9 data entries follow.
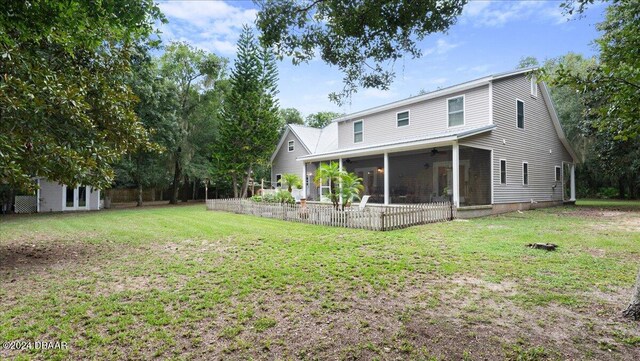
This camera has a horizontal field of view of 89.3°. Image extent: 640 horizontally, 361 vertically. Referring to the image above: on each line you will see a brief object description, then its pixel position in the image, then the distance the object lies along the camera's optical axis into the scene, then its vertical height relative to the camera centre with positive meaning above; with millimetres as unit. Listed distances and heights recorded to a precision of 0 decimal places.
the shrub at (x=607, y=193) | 31109 -685
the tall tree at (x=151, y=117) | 20562 +4888
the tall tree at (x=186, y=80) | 25484 +8949
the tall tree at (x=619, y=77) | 4727 +1612
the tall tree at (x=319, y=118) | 47750 +10348
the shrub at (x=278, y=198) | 16031 -537
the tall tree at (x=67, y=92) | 4844 +2030
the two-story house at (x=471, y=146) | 14758 +1957
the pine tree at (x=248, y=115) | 24656 +5589
